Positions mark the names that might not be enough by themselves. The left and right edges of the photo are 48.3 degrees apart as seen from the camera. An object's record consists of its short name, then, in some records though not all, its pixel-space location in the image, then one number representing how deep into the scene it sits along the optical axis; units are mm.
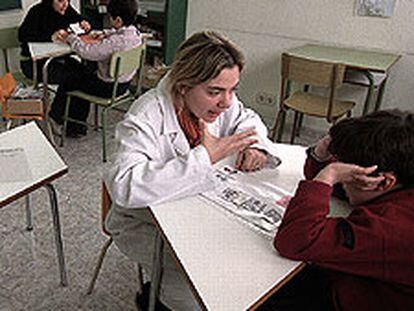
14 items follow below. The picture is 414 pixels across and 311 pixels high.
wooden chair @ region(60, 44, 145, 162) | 3068
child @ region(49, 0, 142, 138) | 3275
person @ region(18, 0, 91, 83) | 3535
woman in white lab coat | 1305
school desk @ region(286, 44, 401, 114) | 3164
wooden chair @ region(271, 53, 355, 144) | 3041
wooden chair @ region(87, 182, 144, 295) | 1557
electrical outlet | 4219
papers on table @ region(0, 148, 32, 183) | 1562
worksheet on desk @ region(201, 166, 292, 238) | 1243
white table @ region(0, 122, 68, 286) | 1504
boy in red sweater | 1006
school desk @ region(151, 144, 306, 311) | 997
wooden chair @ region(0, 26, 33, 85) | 3568
